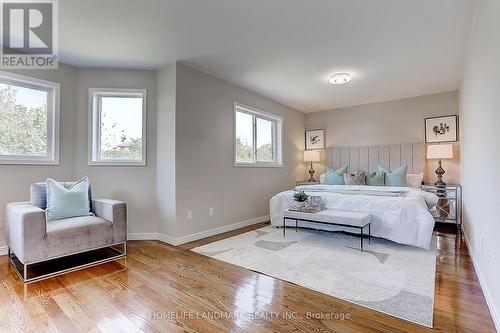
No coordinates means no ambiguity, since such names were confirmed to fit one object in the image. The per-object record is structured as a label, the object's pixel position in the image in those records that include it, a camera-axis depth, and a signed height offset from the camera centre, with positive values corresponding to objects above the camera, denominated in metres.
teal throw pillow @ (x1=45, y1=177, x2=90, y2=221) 2.76 -0.37
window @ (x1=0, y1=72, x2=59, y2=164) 3.01 +0.58
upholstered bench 3.12 -0.65
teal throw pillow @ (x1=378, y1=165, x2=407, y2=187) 4.55 -0.18
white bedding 3.11 -0.54
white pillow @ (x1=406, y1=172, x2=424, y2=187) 4.67 -0.22
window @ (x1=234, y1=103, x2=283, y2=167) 4.60 +0.58
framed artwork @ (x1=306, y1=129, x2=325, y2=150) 6.03 +0.67
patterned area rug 1.97 -1.00
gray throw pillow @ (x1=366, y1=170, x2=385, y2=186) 4.68 -0.22
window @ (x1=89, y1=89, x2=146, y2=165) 3.62 +0.58
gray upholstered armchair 2.31 -0.64
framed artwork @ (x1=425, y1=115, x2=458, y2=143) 4.54 +0.69
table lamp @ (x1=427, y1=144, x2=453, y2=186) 4.27 +0.23
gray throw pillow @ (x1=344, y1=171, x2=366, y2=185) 4.80 -0.22
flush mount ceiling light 3.78 +1.33
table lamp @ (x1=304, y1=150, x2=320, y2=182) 5.84 +0.23
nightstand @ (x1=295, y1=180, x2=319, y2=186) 5.67 -0.35
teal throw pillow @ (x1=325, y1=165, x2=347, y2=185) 5.08 -0.19
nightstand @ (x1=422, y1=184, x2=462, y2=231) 4.17 -0.61
